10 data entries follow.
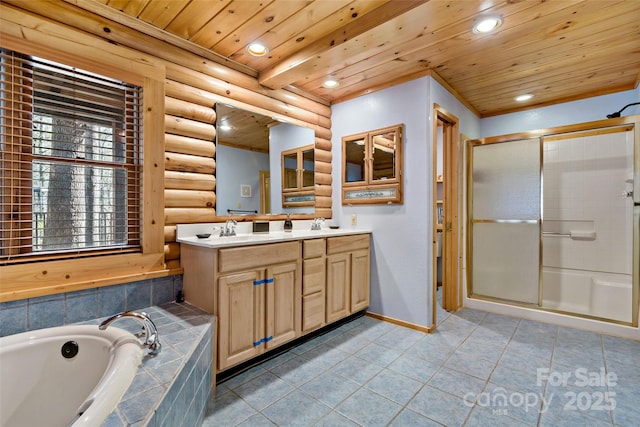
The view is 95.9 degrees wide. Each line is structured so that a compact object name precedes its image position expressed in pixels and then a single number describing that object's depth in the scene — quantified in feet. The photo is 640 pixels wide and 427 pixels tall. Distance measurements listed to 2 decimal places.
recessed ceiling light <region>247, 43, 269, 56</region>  7.26
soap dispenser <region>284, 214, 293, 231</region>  9.14
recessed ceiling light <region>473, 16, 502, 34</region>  6.16
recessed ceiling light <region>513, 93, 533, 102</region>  10.83
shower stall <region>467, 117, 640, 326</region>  8.84
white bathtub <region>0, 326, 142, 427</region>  4.11
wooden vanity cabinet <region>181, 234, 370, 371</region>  5.91
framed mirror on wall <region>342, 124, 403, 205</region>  9.20
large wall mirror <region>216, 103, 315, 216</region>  7.87
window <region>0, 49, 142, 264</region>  5.08
